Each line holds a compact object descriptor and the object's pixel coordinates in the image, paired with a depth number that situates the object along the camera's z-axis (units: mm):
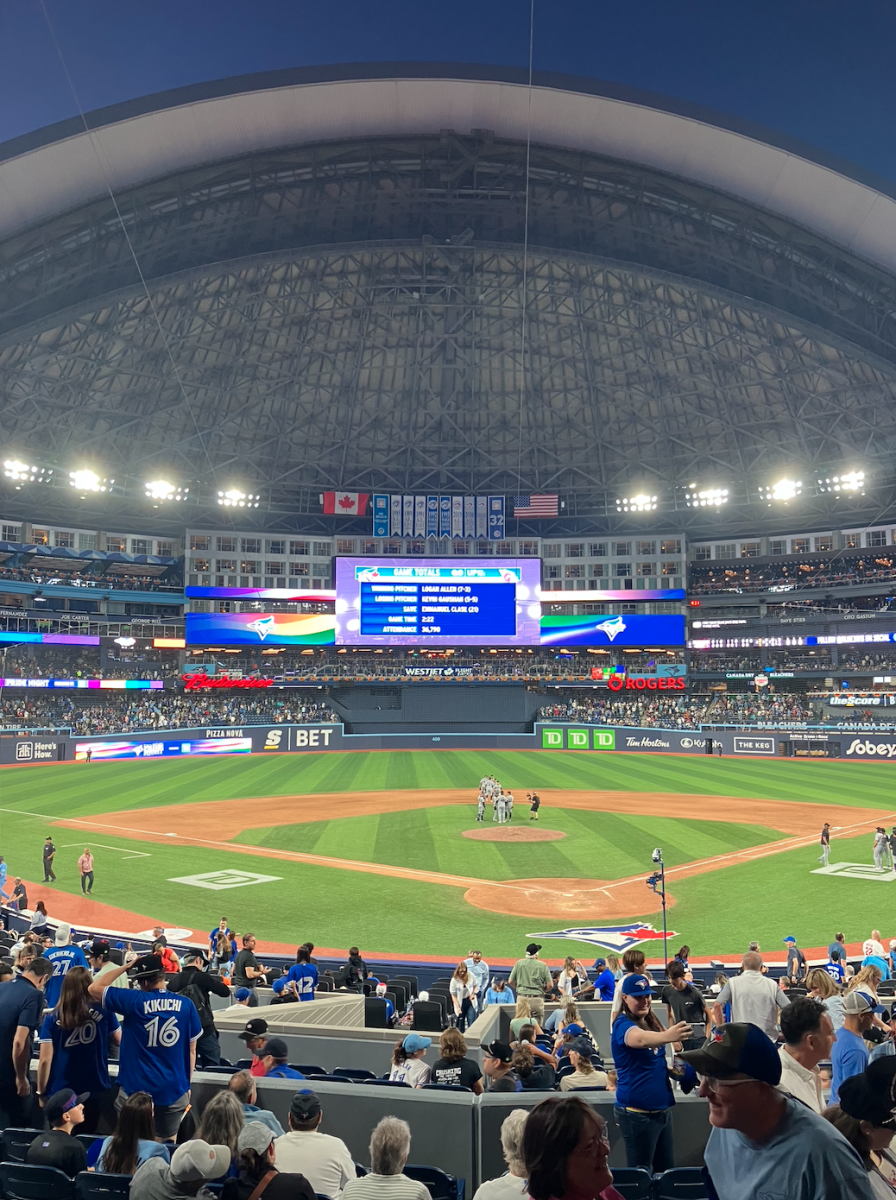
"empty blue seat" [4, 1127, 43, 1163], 6805
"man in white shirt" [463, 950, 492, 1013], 15883
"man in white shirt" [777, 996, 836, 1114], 4602
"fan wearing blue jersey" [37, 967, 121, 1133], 7461
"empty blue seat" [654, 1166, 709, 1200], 6152
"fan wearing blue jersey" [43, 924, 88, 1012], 10031
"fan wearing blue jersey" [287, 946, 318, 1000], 13891
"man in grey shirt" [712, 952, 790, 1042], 9289
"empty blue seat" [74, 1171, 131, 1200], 5570
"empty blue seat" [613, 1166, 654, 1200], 6020
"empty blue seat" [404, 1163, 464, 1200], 6059
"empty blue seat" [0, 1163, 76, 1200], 5949
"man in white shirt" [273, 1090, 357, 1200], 5496
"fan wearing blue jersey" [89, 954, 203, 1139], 7328
